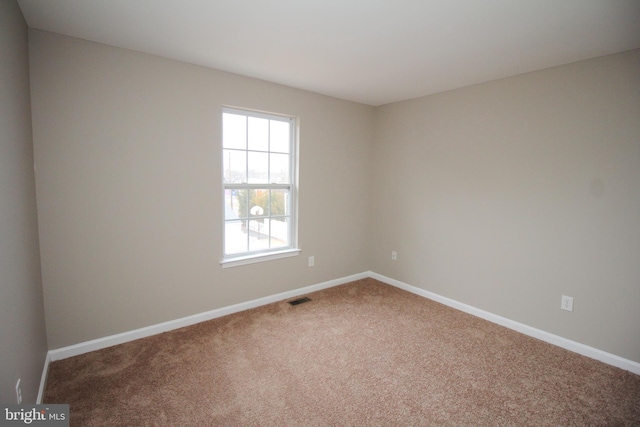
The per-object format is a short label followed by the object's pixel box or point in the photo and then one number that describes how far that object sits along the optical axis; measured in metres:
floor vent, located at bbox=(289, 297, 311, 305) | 3.53
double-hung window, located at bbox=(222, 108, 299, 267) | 3.19
